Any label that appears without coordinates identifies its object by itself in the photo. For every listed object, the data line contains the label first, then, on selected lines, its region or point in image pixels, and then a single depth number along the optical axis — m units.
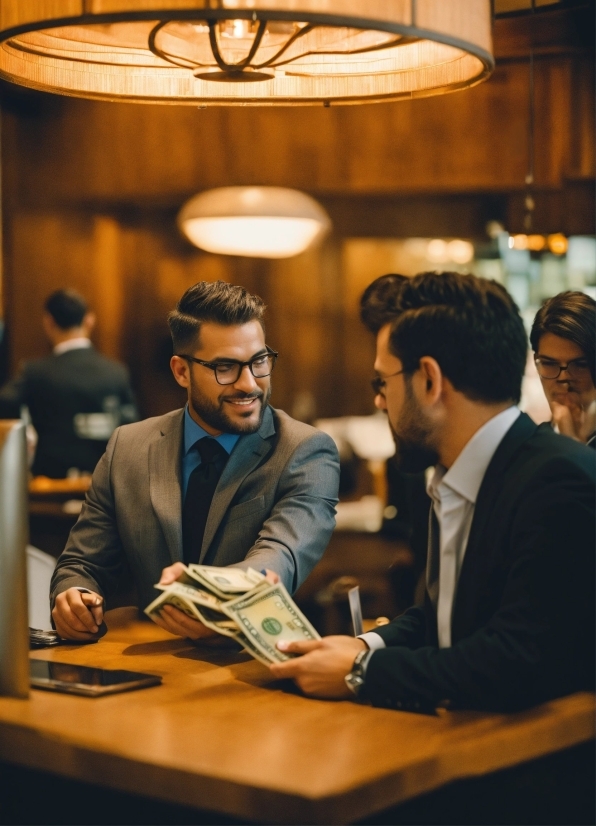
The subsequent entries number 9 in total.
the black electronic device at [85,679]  2.05
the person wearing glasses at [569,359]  2.83
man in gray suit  2.72
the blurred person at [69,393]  6.55
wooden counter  1.53
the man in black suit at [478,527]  1.88
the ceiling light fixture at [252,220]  6.49
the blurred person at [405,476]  2.93
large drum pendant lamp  1.97
